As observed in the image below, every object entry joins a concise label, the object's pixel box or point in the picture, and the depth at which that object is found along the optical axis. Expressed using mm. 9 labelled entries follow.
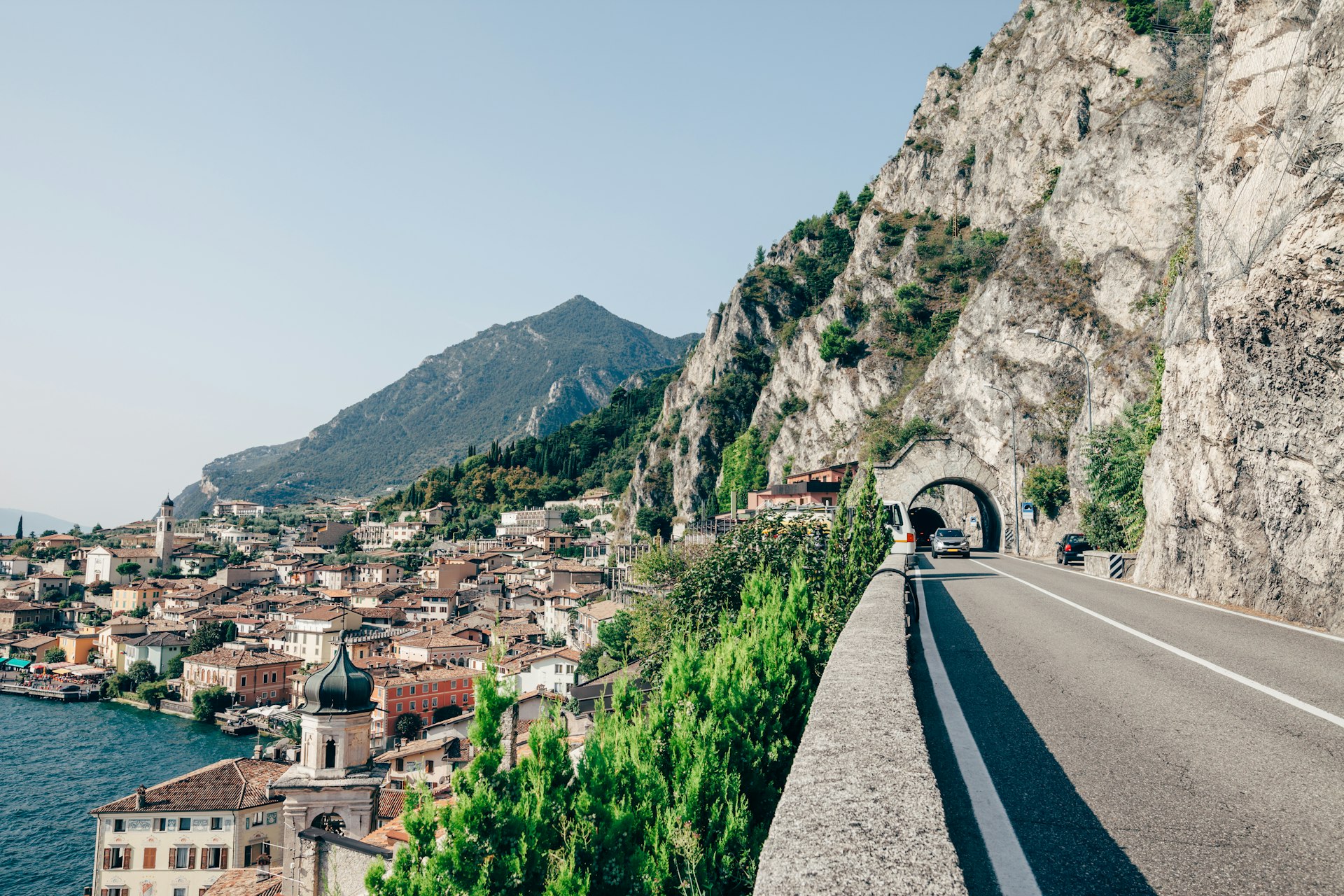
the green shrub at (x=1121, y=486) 24958
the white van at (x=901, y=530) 19188
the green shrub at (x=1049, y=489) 35438
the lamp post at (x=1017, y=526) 35216
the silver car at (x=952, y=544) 27672
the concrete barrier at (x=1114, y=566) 19250
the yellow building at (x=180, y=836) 32875
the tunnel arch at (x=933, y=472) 37406
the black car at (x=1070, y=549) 27422
